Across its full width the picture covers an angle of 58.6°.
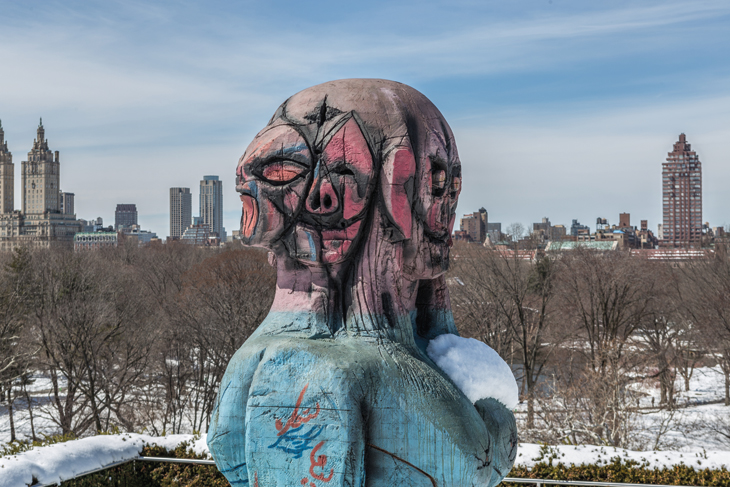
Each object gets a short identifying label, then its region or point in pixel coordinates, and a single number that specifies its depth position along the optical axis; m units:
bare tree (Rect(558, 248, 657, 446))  23.89
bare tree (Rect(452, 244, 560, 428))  28.30
